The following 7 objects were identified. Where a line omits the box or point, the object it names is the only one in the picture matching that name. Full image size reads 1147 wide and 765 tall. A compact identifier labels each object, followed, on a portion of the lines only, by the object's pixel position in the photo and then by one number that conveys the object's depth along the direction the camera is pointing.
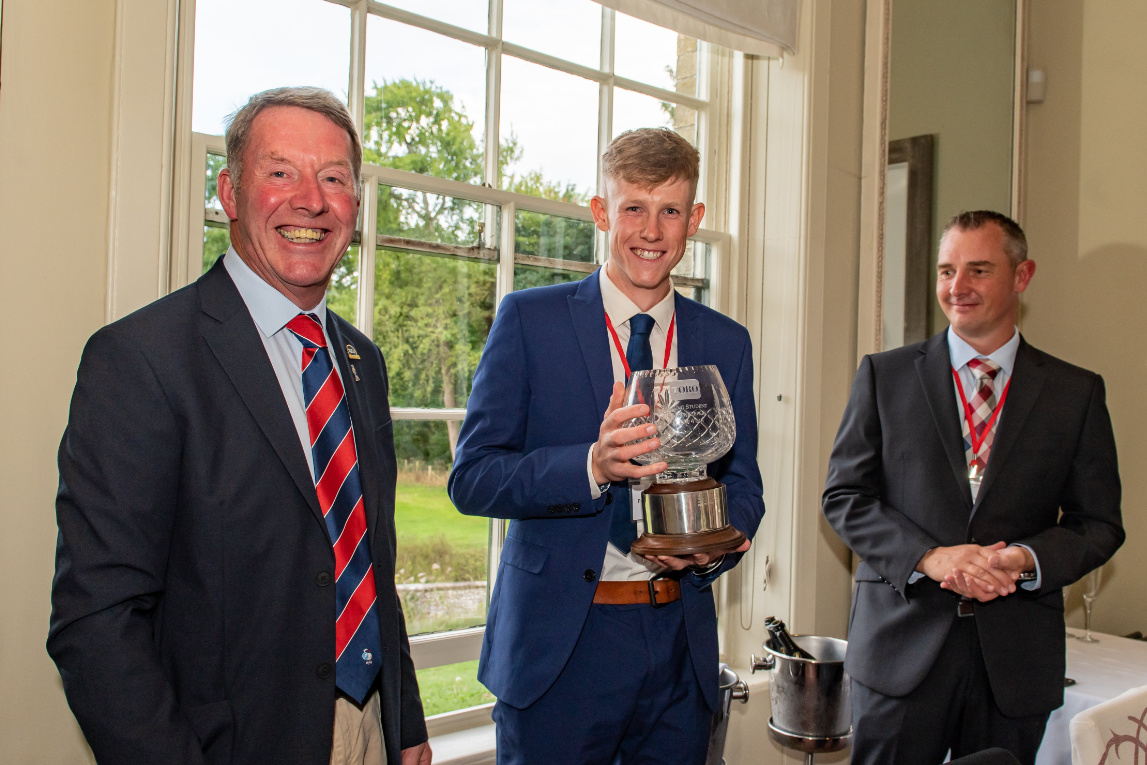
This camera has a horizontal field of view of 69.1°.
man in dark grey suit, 2.10
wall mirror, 2.99
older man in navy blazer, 1.02
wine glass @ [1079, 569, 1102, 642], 2.86
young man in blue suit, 1.52
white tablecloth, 2.31
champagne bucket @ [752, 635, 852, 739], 2.22
